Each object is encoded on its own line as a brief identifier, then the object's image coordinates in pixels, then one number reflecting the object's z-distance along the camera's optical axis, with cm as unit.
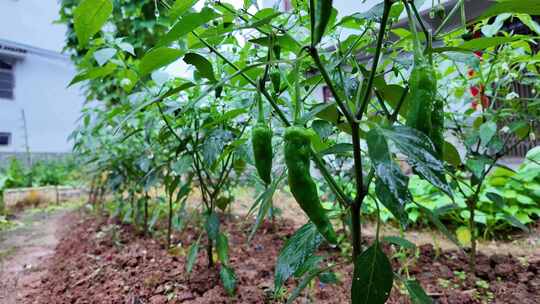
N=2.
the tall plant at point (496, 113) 107
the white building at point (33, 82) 764
